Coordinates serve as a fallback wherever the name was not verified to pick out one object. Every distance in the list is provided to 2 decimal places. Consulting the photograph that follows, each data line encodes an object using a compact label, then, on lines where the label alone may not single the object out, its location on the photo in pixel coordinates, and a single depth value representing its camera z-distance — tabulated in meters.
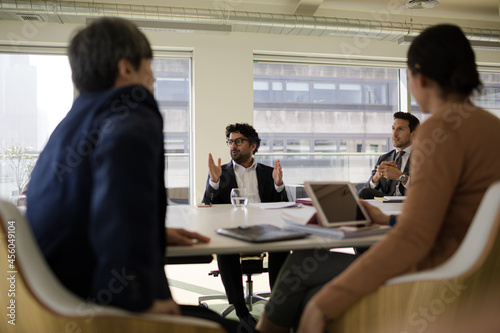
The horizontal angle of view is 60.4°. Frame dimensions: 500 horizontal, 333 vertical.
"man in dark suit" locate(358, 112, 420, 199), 3.99
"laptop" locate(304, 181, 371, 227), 1.71
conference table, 1.47
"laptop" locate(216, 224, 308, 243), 1.53
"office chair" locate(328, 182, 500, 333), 1.01
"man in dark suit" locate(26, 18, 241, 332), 0.88
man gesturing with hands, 2.98
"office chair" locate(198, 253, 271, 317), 3.05
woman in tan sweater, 1.11
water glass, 2.54
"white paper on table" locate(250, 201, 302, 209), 2.59
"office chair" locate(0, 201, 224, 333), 0.85
